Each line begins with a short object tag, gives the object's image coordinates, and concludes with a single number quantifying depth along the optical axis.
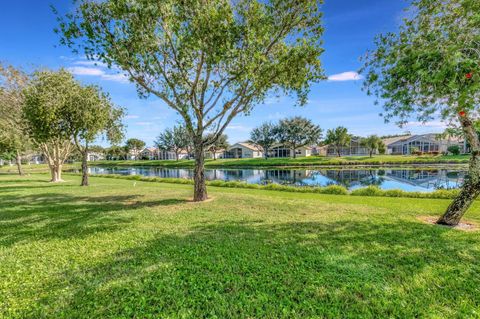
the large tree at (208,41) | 8.05
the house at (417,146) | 53.99
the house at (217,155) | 81.14
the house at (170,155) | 86.19
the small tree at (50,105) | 12.78
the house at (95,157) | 94.97
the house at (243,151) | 74.50
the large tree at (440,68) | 3.88
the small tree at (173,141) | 71.49
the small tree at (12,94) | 18.42
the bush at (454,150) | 46.64
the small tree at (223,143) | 66.19
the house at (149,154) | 89.99
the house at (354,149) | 65.25
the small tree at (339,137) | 55.81
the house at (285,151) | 70.06
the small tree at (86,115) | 14.06
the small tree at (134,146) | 85.00
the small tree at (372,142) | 51.66
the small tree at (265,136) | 63.38
